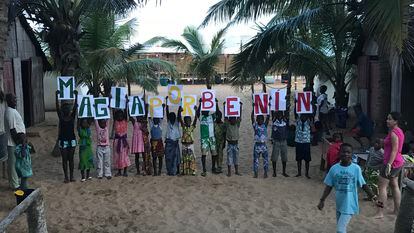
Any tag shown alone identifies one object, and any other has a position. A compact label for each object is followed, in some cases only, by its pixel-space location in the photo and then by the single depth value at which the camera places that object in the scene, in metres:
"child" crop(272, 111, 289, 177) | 8.10
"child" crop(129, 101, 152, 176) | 8.21
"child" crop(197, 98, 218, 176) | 8.16
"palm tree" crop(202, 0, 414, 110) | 5.52
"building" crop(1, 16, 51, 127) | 12.09
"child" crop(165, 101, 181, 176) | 8.12
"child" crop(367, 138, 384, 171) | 6.75
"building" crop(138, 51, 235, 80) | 24.56
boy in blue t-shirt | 4.75
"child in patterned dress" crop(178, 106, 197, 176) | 8.08
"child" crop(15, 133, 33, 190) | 7.05
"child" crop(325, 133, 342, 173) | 7.91
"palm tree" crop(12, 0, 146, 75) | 9.34
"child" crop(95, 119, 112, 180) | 7.95
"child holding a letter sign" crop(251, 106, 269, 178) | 8.07
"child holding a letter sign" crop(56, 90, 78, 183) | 7.76
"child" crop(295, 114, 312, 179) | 8.13
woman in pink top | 5.68
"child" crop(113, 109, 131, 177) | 8.16
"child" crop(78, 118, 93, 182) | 7.91
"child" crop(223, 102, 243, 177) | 8.16
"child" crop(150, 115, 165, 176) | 8.20
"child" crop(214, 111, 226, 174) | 8.33
